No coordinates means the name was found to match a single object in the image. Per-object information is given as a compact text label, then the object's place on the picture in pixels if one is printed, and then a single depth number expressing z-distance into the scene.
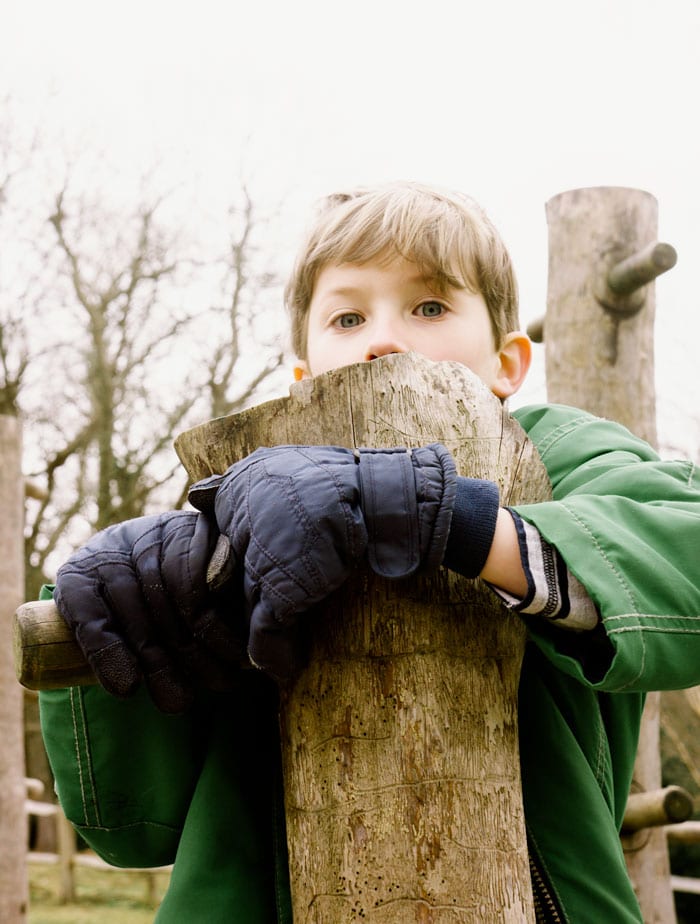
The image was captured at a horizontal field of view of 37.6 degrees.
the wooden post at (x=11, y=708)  4.84
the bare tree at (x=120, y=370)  12.08
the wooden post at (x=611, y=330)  3.31
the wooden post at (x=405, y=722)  1.11
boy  1.09
